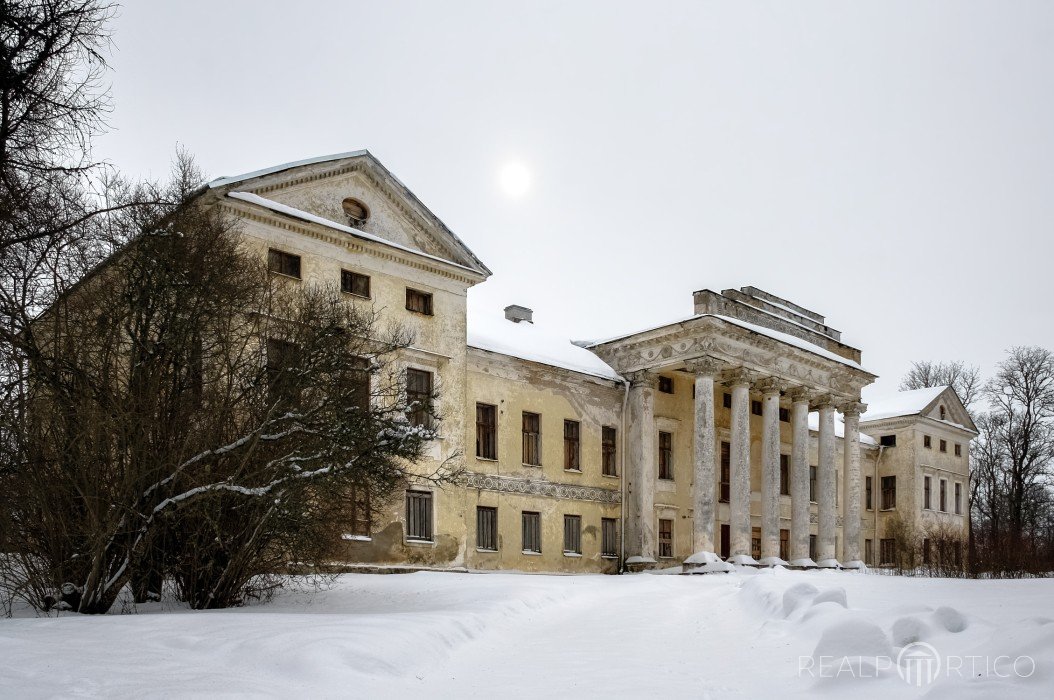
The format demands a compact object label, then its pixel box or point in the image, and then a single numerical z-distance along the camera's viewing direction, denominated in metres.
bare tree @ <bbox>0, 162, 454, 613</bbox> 12.68
